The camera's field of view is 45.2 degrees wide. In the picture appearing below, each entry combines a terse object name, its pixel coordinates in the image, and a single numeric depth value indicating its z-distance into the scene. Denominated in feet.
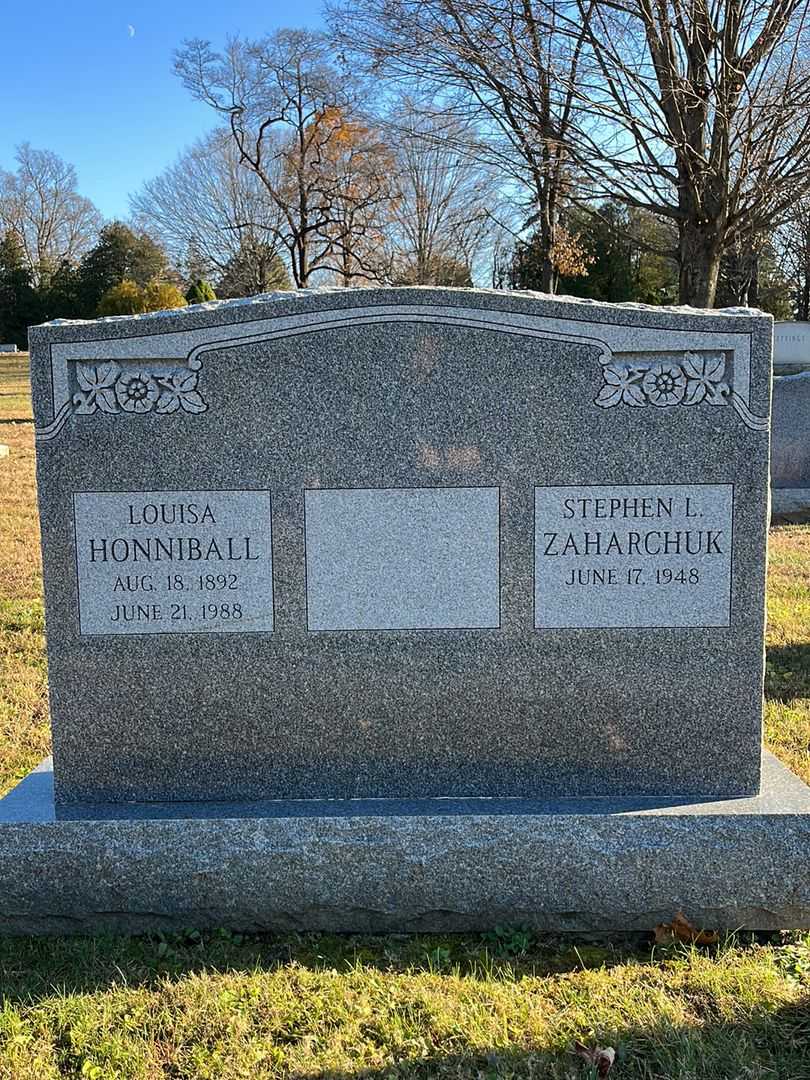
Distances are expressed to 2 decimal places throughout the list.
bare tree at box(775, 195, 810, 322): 101.55
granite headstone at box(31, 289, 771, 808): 10.61
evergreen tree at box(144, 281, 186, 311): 97.40
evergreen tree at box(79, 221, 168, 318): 136.36
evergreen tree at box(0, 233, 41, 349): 142.82
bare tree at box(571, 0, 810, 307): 27.45
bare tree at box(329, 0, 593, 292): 29.37
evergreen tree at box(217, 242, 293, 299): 116.26
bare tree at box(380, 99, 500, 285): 99.19
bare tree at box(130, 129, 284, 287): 115.85
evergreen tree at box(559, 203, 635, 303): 103.09
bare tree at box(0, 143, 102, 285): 164.45
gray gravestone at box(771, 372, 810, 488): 37.93
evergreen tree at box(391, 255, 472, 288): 102.99
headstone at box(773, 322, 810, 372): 114.93
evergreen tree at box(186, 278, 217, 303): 88.84
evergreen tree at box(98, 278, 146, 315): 102.17
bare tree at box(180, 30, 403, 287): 98.58
